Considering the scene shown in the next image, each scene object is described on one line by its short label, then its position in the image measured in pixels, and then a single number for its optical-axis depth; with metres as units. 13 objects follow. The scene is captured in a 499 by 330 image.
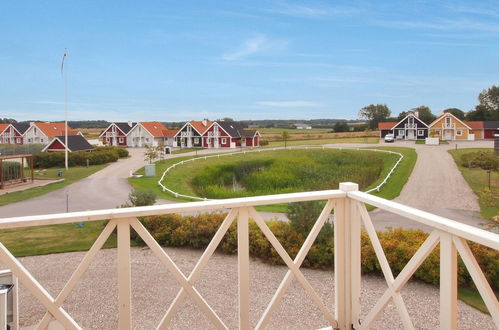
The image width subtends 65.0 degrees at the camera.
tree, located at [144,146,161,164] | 34.28
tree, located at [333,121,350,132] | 87.12
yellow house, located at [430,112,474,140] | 61.09
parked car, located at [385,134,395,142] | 57.72
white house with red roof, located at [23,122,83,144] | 61.94
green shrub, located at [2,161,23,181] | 25.19
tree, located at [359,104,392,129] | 98.67
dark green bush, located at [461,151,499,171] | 18.41
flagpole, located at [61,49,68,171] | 37.41
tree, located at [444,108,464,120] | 83.49
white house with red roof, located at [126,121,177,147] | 65.06
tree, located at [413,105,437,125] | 85.74
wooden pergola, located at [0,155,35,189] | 24.41
